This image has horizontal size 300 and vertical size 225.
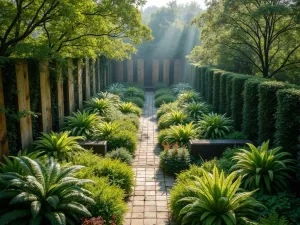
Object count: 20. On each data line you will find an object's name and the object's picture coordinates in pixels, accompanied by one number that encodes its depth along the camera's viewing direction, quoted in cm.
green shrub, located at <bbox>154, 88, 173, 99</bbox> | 1869
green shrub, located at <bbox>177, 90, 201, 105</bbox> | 1422
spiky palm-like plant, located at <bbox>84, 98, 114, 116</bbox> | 1122
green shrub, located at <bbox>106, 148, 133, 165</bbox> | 763
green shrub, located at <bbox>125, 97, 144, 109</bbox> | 1565
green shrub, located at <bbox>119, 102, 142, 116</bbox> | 1271
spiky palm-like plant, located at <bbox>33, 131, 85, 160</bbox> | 680
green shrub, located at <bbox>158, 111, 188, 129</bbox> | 1066
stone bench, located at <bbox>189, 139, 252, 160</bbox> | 796
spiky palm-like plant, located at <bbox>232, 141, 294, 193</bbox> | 536
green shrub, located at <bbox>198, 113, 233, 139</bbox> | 894
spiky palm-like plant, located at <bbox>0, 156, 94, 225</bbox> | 419
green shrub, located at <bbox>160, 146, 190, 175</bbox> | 722
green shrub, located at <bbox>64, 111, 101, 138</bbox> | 865
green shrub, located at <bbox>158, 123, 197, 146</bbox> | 878
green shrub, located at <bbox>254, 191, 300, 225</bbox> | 454
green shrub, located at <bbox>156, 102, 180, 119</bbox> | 1299
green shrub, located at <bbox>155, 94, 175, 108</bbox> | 1617
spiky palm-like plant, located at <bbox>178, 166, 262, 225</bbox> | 448
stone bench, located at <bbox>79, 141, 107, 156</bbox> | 785
